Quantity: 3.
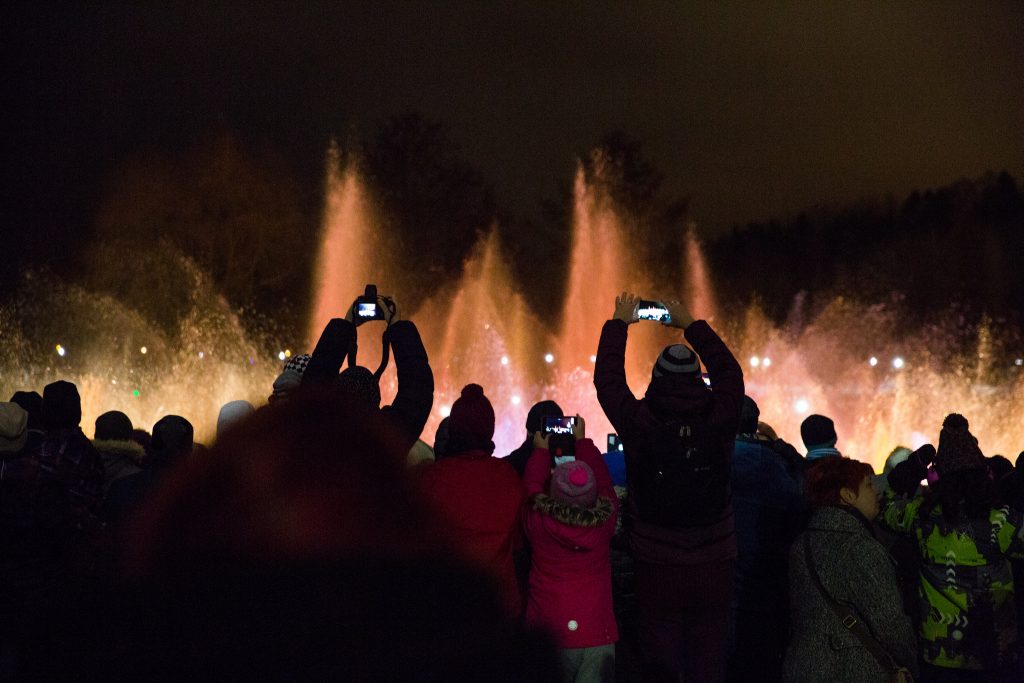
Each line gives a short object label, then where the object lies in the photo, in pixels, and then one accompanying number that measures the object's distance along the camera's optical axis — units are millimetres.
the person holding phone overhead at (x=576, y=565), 4574
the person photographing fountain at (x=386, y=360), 3830
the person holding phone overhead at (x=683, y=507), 4430
